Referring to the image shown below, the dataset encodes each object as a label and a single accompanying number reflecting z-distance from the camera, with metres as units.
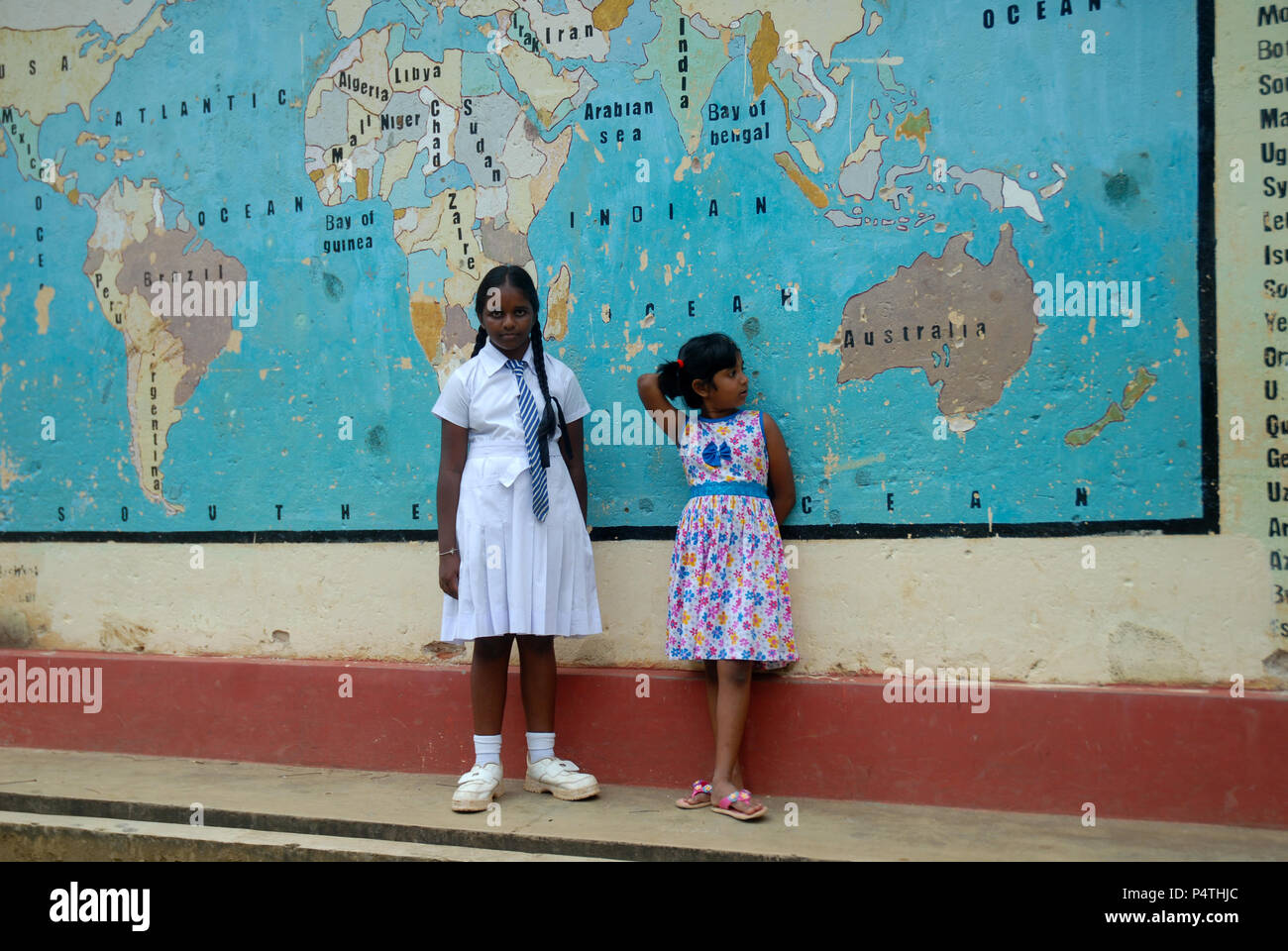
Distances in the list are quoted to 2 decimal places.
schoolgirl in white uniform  3.83
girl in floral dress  3.73
